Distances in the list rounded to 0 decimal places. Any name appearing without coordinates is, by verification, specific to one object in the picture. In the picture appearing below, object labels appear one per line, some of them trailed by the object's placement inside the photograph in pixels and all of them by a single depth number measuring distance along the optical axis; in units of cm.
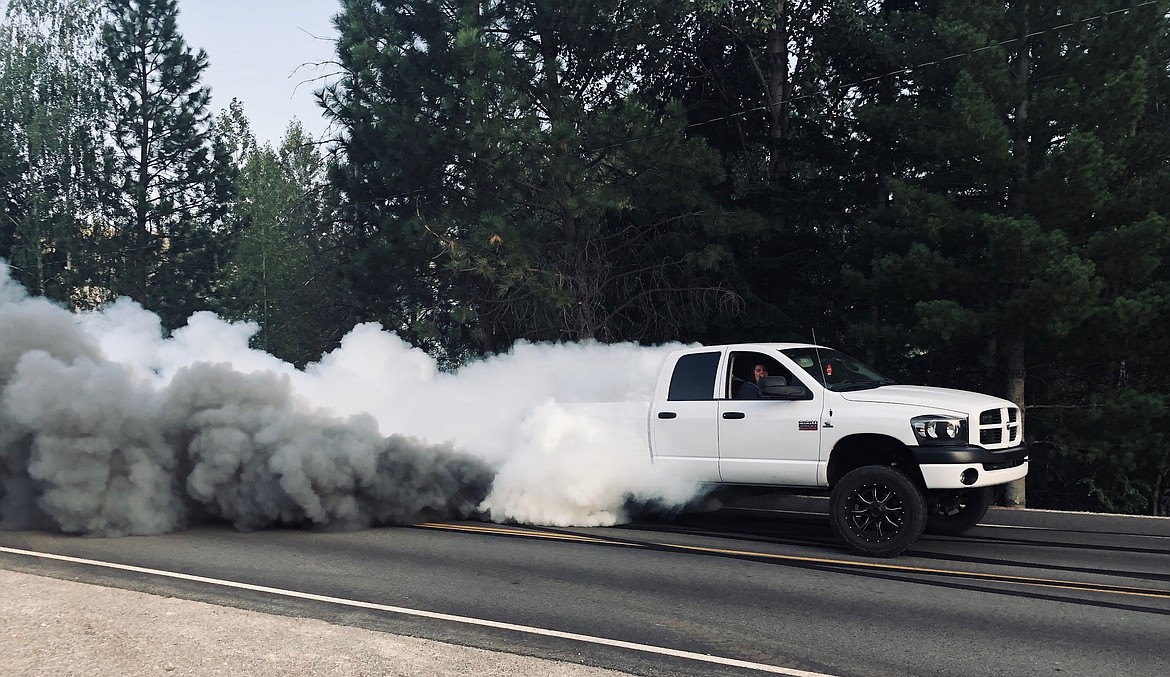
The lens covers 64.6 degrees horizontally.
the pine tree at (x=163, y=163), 3547
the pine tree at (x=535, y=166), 1967
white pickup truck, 875
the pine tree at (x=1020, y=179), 1523
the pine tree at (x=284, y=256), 3112
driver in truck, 984
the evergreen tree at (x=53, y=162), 3450
